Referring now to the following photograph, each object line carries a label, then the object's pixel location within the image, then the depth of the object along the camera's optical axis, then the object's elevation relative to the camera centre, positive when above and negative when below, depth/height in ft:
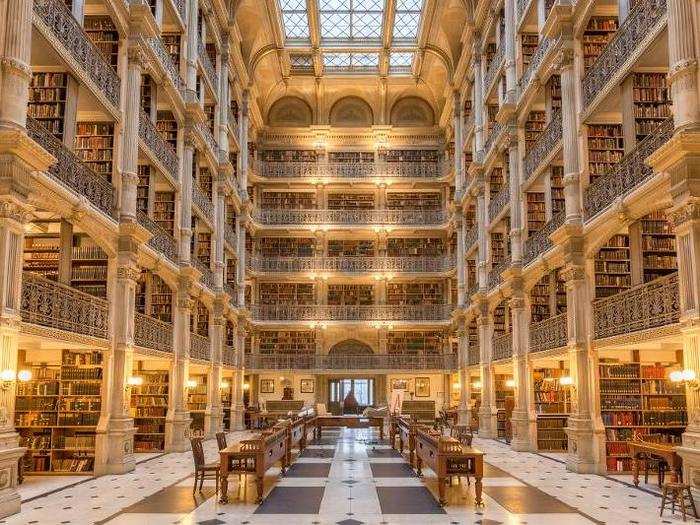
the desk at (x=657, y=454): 29.60 -3.70
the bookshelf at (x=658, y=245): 37.65 +6.54
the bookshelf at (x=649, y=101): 36.65 +13.71
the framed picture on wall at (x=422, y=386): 92.12 -2.22
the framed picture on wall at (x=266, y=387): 92.38 -2.26
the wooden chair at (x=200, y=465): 30.73 -4.18
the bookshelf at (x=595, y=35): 42.45 +19.83
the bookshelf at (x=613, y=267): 42.37 +6.05
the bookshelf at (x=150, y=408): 51.62 -2.82
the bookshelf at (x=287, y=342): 93.71 +3.59
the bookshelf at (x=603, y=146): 42.42 +13.29
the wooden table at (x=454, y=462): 28.40 -3.73
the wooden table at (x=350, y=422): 62.54 -4.59
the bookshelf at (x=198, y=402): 65.31 -3.03
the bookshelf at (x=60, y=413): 38.40 -2.38
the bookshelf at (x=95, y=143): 42.57 +13.50
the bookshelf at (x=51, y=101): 36.09 +13.48
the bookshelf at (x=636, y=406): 38.60 -2.04
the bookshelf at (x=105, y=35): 43.34 +20.35
